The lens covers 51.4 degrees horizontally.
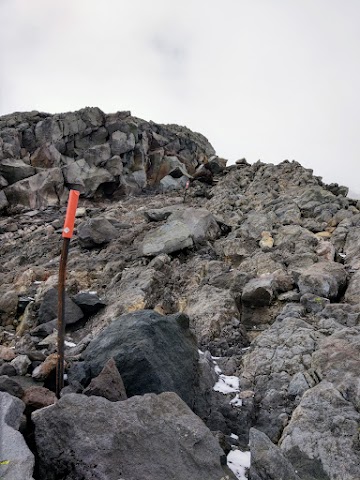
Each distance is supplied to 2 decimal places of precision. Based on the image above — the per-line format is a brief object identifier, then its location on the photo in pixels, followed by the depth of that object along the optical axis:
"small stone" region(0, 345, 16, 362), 7.36
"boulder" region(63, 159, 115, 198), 33.69
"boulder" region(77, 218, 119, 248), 17.23
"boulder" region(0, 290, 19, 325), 12.24
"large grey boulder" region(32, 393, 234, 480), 4.08
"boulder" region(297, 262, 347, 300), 9.87
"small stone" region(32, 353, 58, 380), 6.36
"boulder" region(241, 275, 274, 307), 10.20
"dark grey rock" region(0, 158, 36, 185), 31.73
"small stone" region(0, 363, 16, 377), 6.38
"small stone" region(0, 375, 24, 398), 5.09
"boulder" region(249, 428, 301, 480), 4.46
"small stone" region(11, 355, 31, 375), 6.57
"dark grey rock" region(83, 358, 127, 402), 5.39
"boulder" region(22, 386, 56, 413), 5.06
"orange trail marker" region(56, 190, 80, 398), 5.89
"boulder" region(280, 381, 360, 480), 5.16
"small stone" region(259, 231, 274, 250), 13.91
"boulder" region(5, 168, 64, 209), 30.22
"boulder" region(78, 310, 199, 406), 6.16
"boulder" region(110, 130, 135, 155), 37.53
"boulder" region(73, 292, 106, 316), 11.52
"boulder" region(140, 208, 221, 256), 14.36
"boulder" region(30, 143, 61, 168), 34.91
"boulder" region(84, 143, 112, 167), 36.00
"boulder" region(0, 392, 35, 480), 3.70
